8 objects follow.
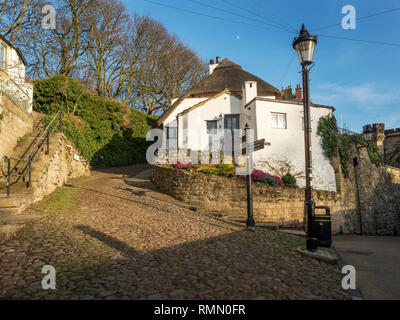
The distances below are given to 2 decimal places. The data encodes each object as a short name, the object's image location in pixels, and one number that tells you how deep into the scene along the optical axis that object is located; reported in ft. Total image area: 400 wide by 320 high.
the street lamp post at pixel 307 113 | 18.54
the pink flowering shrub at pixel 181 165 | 42.31
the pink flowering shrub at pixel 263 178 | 39.34
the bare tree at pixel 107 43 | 78.54
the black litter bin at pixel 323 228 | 19.52
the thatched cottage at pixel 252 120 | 47.09
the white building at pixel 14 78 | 34.26
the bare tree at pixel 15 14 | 58.65
